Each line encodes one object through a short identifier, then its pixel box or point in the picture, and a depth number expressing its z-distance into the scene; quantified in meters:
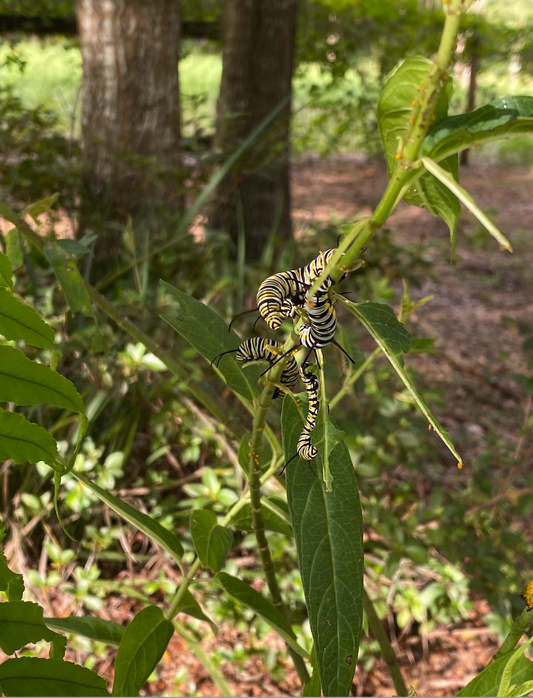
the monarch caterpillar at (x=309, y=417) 0.55
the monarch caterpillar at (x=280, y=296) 0.52
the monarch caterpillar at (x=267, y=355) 0.57
